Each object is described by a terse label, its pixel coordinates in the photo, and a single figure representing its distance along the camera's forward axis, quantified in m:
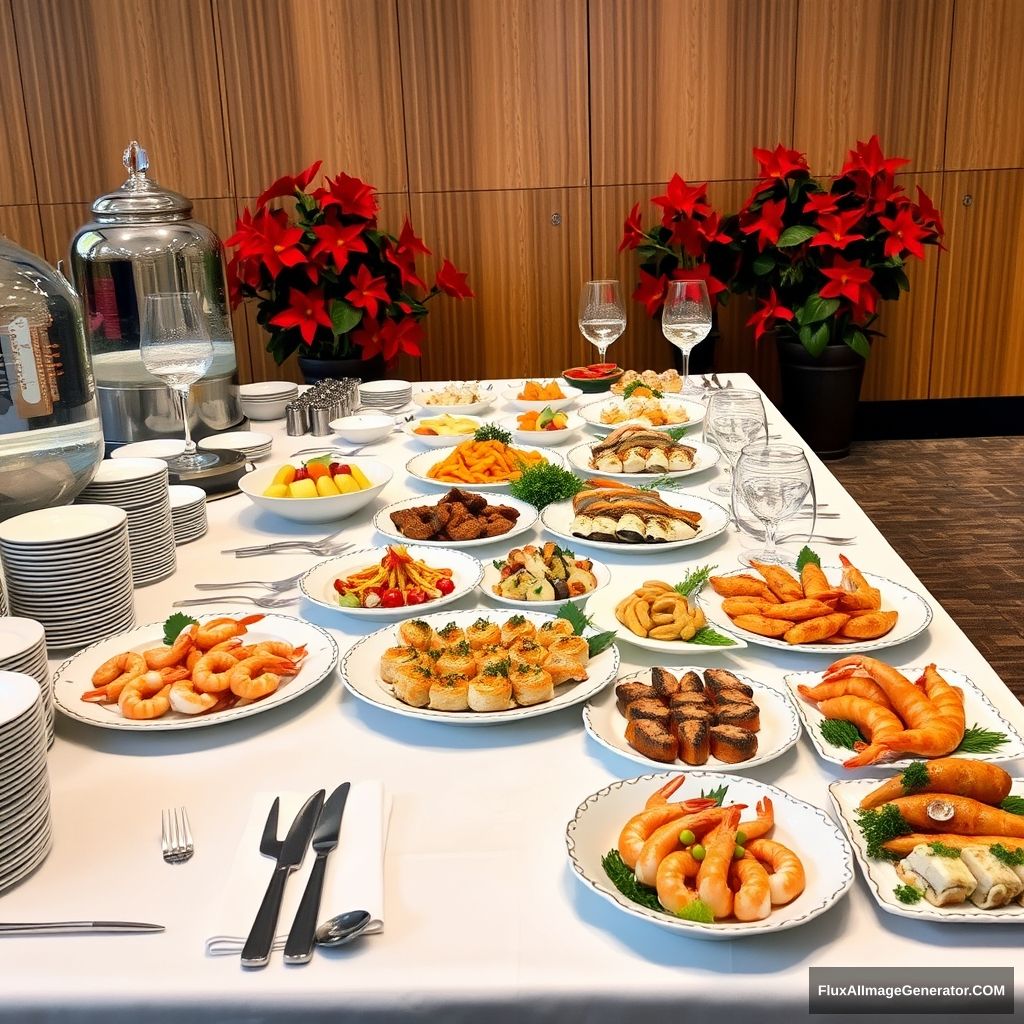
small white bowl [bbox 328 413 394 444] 2.51
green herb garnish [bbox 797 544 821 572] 1.53
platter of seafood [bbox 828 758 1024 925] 0.84
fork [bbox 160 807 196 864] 0.98
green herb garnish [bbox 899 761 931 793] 0.96
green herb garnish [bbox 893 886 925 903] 0.85
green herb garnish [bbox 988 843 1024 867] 0.86
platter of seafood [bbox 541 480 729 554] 1.71
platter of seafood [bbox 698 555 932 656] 1.33
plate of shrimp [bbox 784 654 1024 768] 1.06
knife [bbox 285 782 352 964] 0.85
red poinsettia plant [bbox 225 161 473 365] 3.69
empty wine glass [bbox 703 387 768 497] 2.12
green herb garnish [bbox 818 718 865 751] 1.10
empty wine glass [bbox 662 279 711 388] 2.81
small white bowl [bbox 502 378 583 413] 2.72
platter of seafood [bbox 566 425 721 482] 2.13
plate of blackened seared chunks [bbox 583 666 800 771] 1.06
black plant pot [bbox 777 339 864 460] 4.86
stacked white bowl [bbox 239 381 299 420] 2.84
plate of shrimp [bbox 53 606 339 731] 1.20
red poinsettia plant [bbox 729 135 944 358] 4.49
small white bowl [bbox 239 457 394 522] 1.87
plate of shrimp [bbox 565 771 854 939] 0.84
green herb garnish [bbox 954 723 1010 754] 1.07
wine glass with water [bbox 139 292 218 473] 1.99
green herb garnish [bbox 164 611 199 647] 1.34
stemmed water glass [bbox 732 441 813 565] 1.55
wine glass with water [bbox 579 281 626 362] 2.93
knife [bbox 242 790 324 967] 0.84
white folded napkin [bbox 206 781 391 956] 0.88
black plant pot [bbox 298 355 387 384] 4.35
